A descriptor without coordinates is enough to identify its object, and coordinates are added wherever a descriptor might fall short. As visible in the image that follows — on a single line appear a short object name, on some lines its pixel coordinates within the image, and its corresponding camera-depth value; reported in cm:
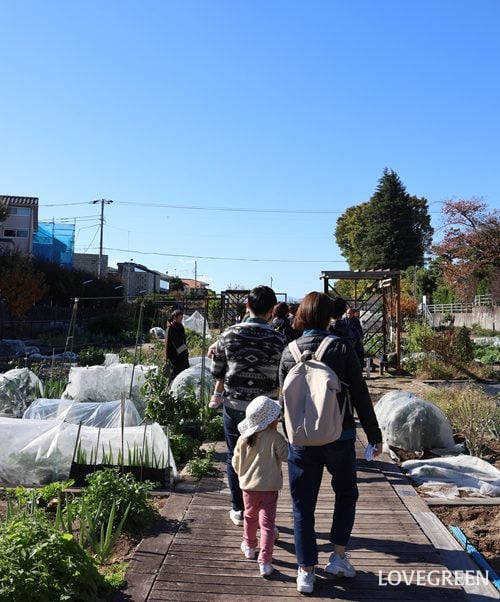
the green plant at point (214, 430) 697
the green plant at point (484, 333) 2867
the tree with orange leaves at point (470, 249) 3316
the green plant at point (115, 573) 316
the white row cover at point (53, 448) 505
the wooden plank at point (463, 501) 475
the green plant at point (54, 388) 826
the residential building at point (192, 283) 7960
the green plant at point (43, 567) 256
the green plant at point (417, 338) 1462
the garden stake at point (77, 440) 485
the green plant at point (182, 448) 597
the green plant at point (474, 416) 656
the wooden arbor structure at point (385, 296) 1427
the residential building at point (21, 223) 3944
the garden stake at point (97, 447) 494
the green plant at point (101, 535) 350
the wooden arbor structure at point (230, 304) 2089
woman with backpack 317
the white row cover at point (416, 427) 654
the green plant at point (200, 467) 534
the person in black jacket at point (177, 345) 850
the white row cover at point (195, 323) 2558
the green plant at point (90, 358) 1501
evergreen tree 5241
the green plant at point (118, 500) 391
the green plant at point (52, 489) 409
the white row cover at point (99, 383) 826
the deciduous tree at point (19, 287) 2547
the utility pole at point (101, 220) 4922
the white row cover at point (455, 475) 514
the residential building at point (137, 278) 4970
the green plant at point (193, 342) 1630
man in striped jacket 386
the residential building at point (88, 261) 5425
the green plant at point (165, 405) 670
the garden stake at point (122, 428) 474
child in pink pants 340
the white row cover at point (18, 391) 775
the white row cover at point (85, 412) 602
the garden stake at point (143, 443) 490
